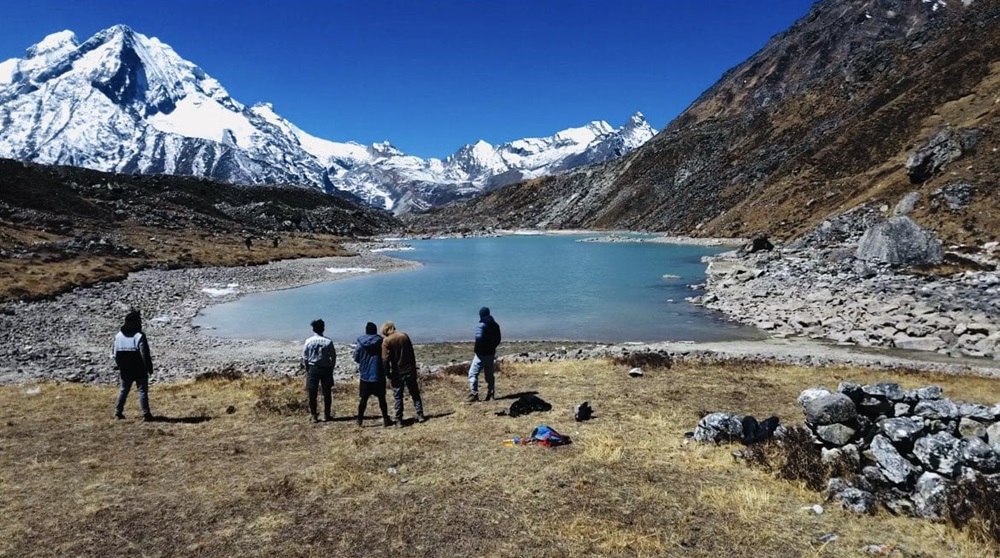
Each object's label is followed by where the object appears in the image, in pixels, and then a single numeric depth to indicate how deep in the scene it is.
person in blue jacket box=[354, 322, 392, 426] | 13.38
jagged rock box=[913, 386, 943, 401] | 11.16
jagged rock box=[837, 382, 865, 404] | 11.32
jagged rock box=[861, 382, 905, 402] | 11.12
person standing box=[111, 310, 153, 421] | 14.15
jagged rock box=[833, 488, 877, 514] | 8.67
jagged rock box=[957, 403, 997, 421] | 10.12
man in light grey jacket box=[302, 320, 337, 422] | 14.20
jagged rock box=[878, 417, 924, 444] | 9.72
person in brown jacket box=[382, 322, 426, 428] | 13.49
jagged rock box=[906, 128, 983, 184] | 58.66
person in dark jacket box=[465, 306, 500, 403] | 15.52
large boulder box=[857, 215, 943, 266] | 39.34
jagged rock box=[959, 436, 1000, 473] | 8.77
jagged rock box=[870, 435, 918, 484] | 9.12
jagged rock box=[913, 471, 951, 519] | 8.35
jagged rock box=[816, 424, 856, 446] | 10.62
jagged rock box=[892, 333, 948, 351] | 24.25
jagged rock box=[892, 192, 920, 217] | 53.50
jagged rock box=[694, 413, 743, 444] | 11.90
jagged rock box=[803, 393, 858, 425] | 10.91
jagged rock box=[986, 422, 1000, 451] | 9.30
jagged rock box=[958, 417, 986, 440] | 9.73
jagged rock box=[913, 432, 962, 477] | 8.95
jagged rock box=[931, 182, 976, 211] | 49.58
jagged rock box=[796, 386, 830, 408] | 11.30
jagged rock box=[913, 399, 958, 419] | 10.27
